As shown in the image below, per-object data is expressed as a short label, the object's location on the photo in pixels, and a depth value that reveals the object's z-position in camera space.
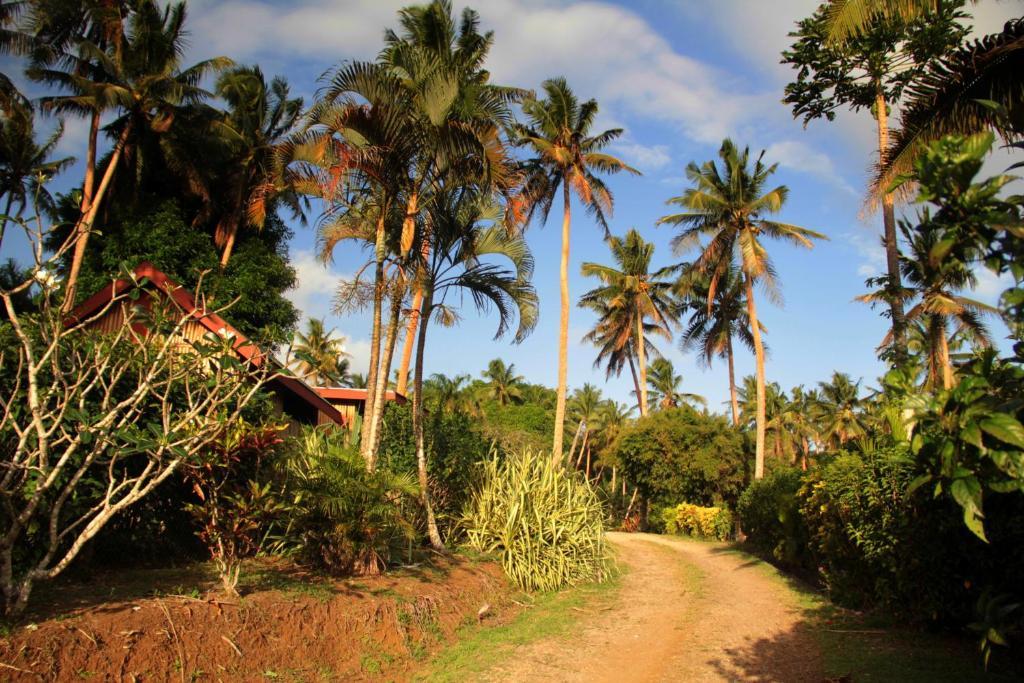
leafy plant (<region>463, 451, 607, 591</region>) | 11.48
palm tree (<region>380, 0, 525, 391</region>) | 11.02
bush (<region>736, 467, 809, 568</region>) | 13.25
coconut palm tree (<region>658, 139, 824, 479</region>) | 25.78
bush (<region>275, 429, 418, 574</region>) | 8.40
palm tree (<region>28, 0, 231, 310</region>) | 20.80
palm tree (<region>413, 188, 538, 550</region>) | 11.99
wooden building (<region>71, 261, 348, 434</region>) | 7.44
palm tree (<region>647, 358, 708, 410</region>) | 47.91
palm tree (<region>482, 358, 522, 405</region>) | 58.28
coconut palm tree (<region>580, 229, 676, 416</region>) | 35.50
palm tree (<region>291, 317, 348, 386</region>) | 45.88
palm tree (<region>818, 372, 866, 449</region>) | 47.69
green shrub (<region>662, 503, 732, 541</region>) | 27.19
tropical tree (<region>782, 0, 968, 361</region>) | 10.62
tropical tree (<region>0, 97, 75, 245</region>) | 22.69
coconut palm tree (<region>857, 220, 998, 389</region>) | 20.95
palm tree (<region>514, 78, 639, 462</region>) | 22.11
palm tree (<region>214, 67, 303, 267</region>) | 26.05
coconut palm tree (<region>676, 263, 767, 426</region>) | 34.75
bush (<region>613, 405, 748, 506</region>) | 29.66
